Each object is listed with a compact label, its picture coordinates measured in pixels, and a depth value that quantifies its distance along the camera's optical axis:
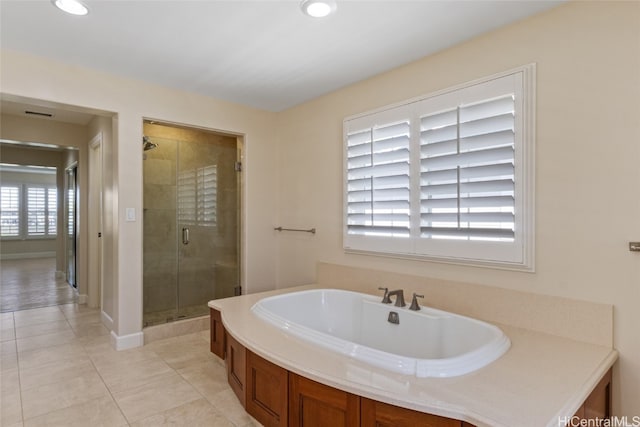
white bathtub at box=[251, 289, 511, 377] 1.54
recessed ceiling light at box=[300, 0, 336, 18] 1.90
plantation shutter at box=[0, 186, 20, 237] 9.14
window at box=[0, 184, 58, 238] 9.22
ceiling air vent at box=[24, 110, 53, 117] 4.00
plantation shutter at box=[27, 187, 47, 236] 9.55
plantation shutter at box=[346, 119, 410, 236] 2.67
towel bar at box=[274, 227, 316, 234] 3.53
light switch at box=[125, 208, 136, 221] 3.09
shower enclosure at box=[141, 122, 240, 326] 3.41
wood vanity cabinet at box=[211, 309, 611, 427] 1.34
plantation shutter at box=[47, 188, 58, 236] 9.83
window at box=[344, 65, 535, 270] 2.07
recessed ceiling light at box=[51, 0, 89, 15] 1.94
